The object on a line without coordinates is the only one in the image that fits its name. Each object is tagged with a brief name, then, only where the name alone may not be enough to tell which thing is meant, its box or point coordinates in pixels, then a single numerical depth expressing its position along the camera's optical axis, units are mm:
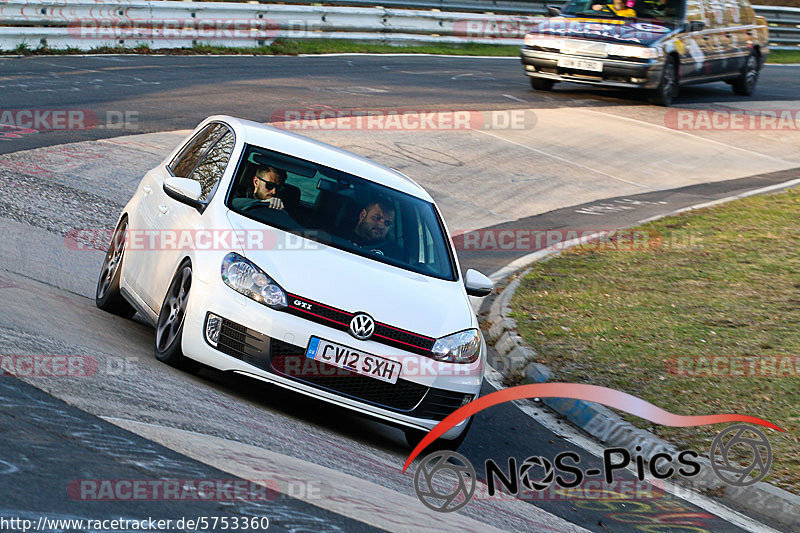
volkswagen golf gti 11937
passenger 13758
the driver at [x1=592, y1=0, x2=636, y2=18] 40031
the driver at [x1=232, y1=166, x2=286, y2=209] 13859
